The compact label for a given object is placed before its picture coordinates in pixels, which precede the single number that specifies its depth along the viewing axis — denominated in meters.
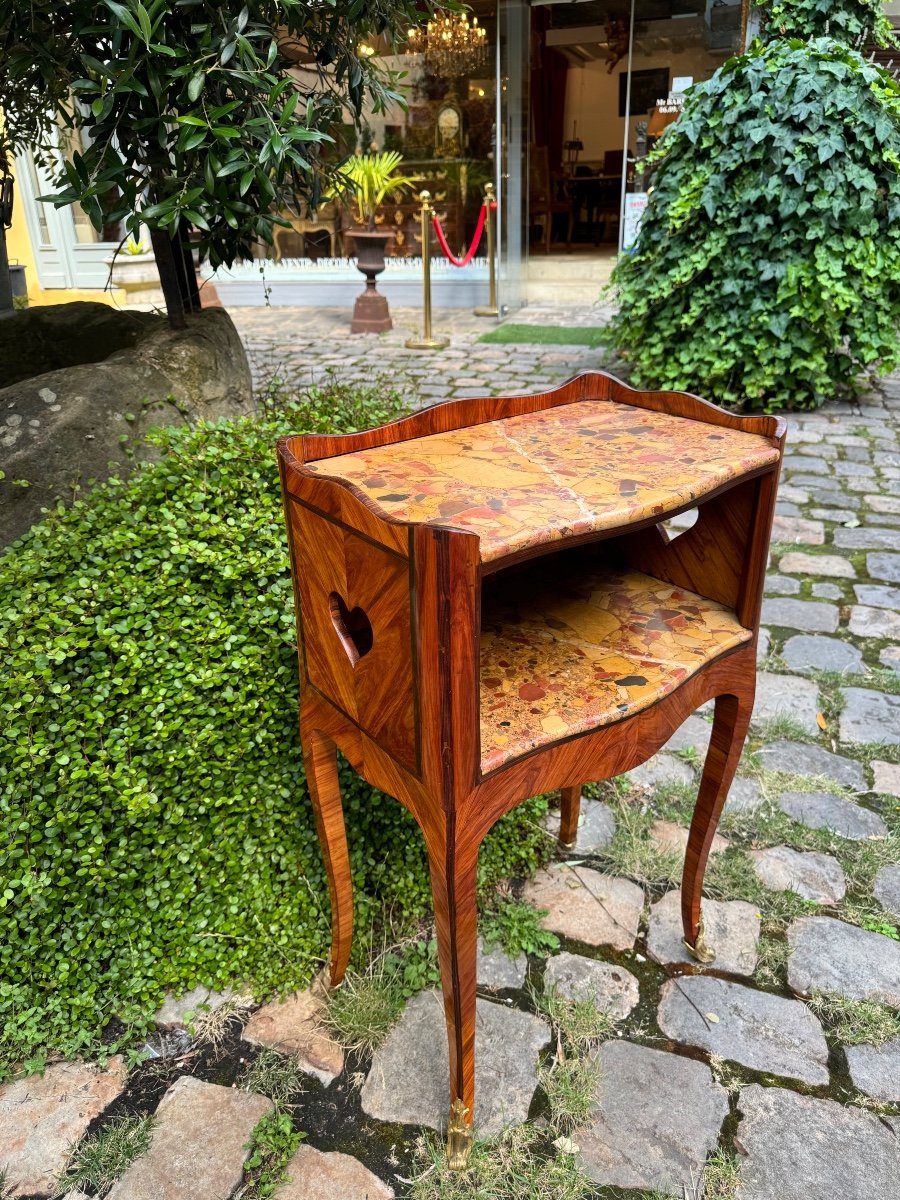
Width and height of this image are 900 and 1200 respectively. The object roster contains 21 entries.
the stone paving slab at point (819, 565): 3.95
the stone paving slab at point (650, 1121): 1.59
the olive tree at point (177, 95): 1.94
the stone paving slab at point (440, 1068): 1.70
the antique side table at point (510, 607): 1.26
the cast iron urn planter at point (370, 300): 9.57
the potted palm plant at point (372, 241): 9.36
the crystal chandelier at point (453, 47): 10.31
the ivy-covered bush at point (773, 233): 5.15
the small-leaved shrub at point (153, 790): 1.80
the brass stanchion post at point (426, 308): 8.41
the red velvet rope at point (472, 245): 9.01
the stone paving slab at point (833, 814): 2.44
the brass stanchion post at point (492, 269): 10.16
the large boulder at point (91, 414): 2.59
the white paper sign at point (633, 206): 8.92
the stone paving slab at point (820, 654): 3.23
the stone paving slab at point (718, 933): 2.05
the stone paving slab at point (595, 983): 1.94
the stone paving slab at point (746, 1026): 1.80
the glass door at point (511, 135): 10.07
